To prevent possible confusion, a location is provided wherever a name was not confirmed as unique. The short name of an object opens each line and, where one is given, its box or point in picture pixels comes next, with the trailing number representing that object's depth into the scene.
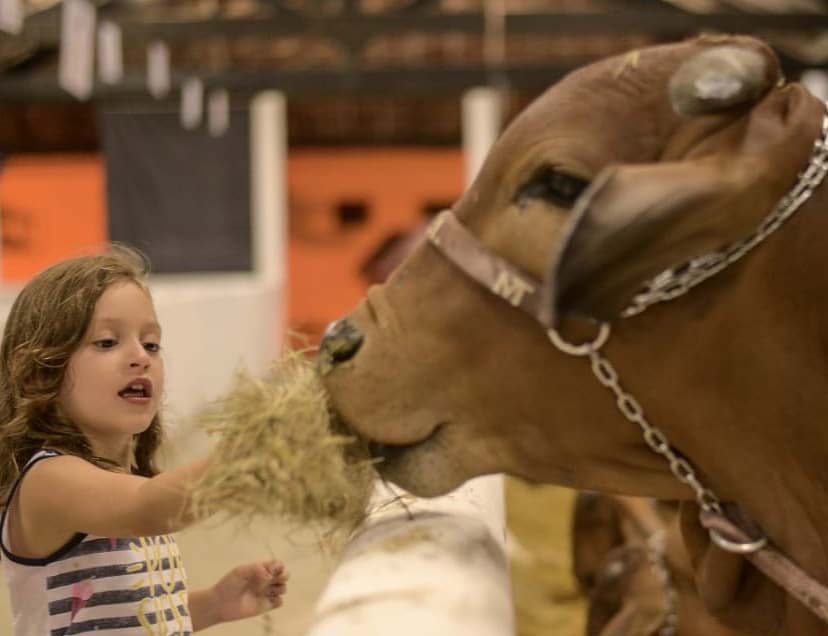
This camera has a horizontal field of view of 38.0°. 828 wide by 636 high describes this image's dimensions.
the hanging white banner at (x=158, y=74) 7.03
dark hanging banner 7.86
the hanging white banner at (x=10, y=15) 2.77
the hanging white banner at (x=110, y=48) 5.46
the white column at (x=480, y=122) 8.76
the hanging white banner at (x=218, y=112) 8.34
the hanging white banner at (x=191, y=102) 8.00
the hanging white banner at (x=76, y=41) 4.16
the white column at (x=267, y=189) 8.62
